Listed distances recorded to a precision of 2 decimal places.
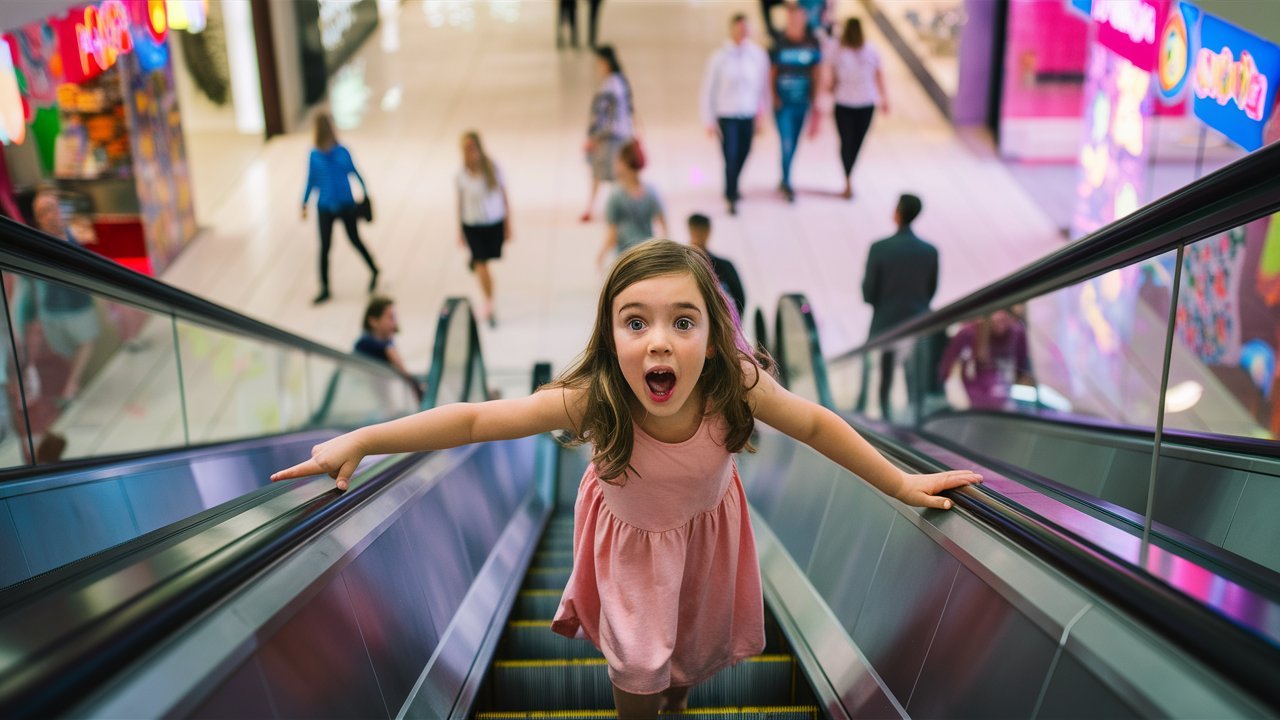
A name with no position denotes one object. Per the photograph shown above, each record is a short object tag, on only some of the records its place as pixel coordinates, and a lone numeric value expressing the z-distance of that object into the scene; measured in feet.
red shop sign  25.98
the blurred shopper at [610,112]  36.01
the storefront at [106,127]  25.89
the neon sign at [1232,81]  18.28
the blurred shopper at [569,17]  59.11
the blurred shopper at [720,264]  20.01
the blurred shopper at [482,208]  30.01
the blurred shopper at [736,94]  36.50
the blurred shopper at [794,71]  38.14
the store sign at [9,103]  23.70
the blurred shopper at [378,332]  23.88
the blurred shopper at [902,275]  22.61
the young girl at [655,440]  7.73
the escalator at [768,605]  5.30
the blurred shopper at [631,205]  26.27
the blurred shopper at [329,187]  31.12
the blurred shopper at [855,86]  36.65
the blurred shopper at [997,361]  20.51
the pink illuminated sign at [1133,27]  25.67
